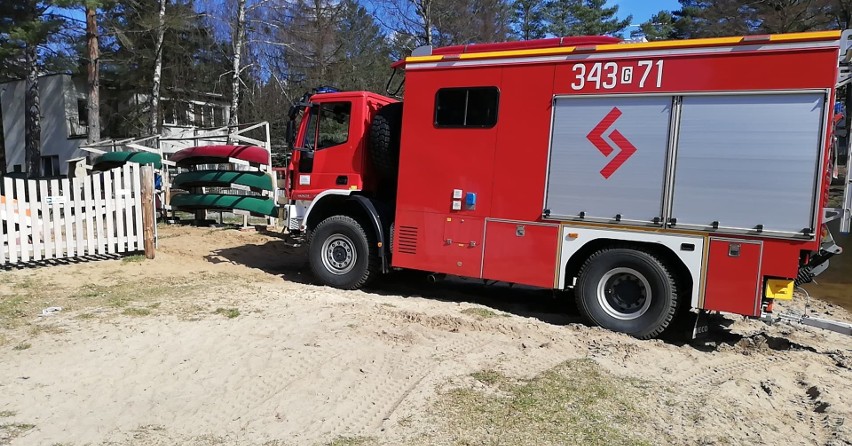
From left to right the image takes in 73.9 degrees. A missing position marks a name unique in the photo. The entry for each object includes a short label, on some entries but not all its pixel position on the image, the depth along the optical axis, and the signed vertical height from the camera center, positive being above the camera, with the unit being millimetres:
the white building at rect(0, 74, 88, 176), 29188 +2161
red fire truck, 5473 +131
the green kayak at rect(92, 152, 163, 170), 15844 +78
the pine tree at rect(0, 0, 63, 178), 19984 +4360
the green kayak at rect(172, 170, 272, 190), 14523 -328
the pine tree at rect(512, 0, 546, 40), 33875 +9603
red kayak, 14367 +306
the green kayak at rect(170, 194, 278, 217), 14320 -941
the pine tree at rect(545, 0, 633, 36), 34062 +9816
